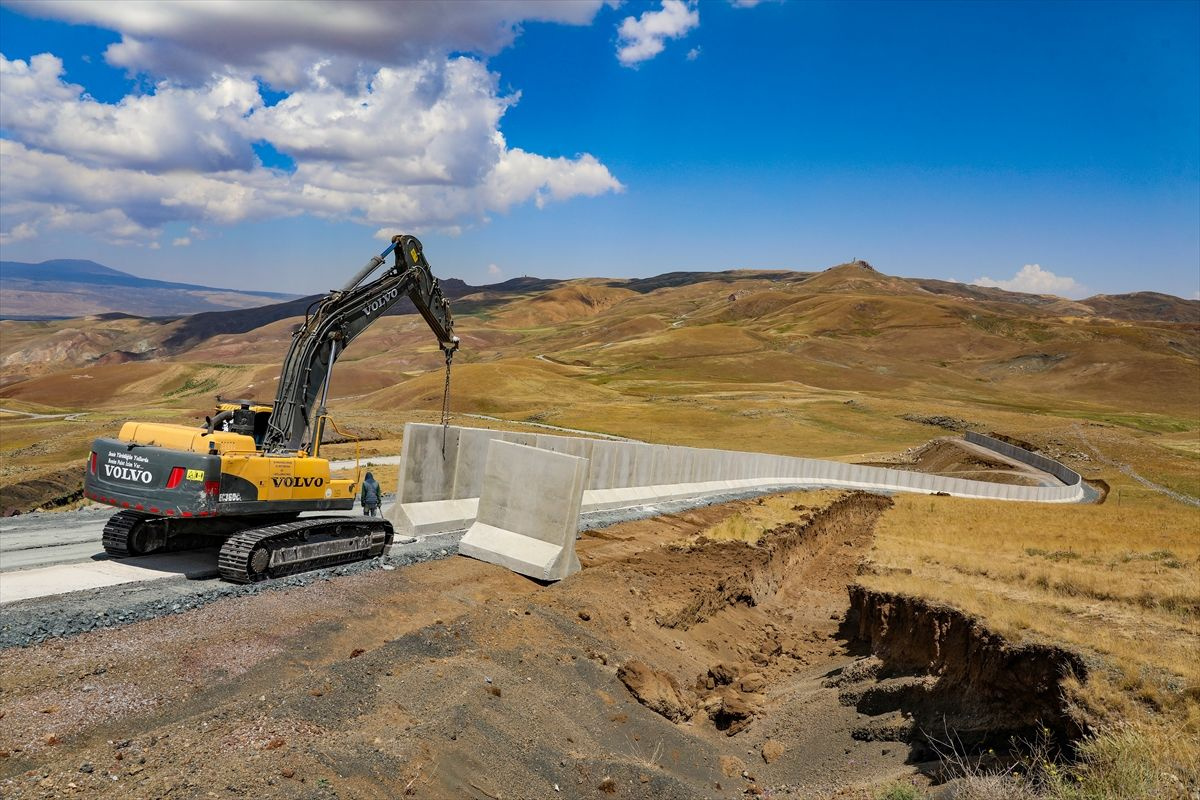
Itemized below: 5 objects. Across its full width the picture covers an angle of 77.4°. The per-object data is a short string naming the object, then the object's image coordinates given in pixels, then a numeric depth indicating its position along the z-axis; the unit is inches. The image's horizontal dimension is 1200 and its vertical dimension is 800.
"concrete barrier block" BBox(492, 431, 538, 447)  771.4
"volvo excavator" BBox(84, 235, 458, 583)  476.7
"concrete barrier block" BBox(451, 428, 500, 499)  695.7
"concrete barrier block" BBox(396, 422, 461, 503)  643.1
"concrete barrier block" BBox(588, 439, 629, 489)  869.2
